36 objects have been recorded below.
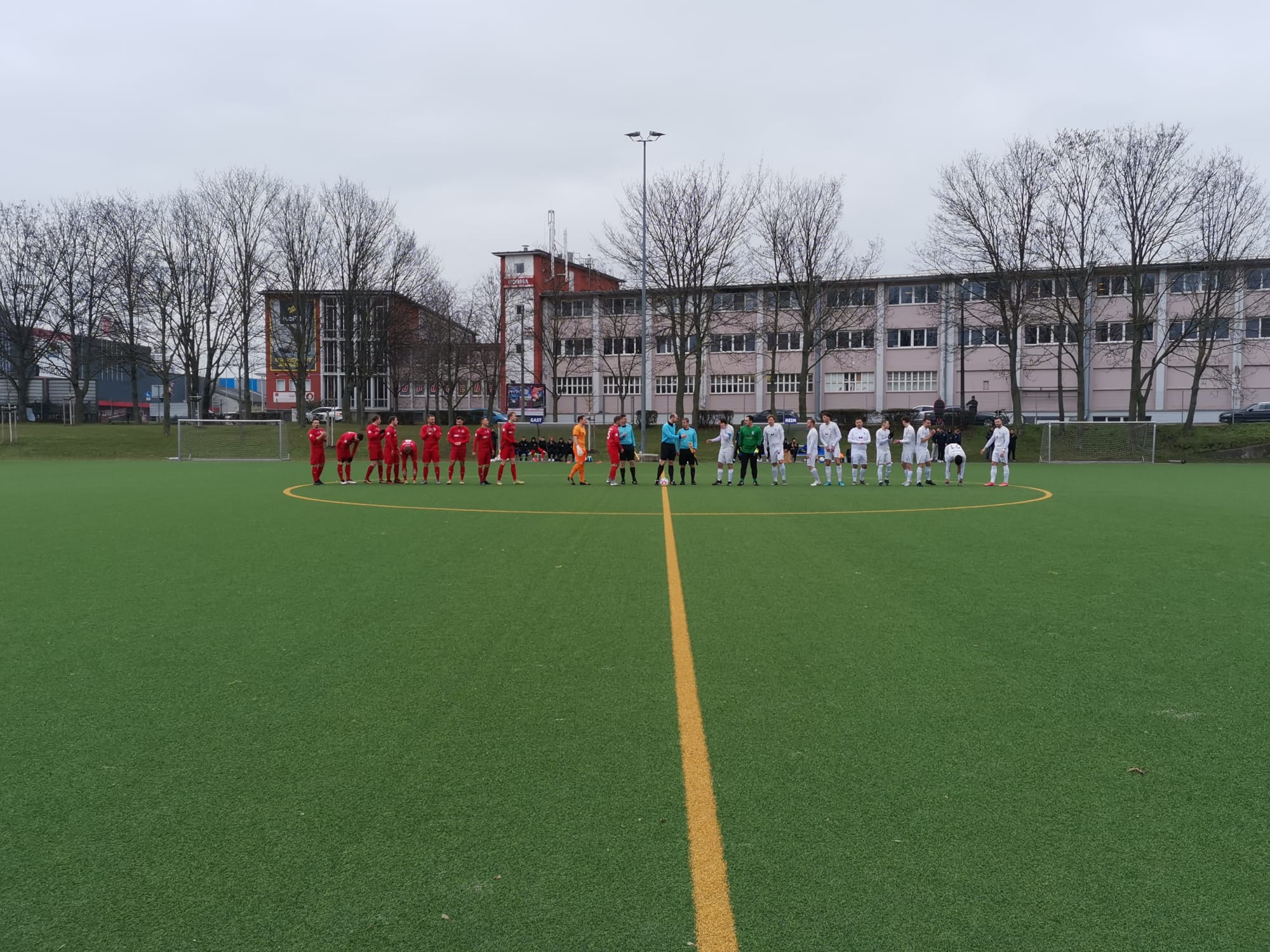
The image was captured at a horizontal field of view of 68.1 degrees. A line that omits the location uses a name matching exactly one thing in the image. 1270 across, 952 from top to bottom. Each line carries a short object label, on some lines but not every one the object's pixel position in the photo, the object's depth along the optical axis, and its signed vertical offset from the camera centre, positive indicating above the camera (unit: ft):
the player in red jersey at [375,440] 84.06 -0.13
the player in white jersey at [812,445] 88.17 -0.77
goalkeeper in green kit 86.28 -0.48
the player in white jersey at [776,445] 86.17 -0.75
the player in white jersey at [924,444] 83.20 -0.65
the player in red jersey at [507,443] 85.61 -0.43
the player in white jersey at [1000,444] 81.65 -0.67
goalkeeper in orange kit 82.23 -0.84
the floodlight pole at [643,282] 130.95 +22.85
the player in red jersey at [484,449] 84.79 -0.94
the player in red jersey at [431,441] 85.10 -0.22
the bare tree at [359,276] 182.60 +31.99
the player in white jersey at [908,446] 85.35 -0.84
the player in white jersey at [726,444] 88.22 -0.67
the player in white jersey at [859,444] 85.81 -0.70
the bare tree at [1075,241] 147.33 +31.17
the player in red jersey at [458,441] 86.74 -0.24
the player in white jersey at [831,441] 86.53 -0.40
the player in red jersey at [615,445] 82.99 -0.63
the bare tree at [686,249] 162.20 +32.84
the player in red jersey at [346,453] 83.46 -1.26
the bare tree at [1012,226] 150.82 +34.29
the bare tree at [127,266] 178.40 +33.44
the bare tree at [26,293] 183.42 +29.23
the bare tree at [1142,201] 143.74 +36.52
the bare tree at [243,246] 177.27 +36.80
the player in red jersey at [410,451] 87.25 -1.10
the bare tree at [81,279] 185.37 +32.11
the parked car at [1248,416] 174.81 +3.54
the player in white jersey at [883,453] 86.48 -1.59
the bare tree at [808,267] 169.78 +31.07
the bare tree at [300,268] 177.68 +32.66
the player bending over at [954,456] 84.94 -1.83
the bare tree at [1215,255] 146.30 +29.02
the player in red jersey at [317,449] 81.76 -0.83
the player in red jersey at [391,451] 83.61 -1.07
